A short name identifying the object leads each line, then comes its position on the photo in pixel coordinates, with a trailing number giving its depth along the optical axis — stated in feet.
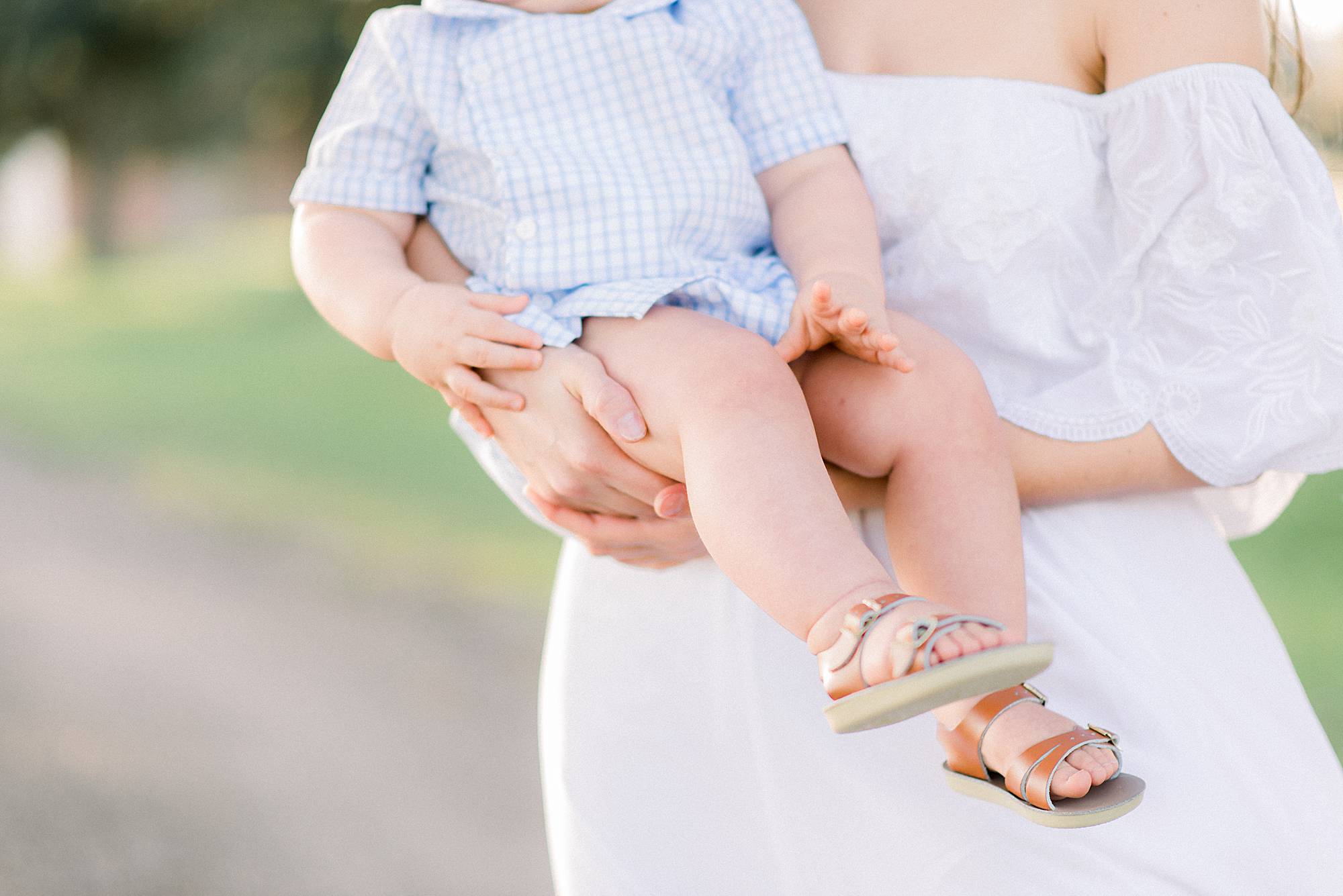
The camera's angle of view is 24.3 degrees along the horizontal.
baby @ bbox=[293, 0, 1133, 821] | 7.08
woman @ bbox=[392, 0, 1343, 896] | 7.36
